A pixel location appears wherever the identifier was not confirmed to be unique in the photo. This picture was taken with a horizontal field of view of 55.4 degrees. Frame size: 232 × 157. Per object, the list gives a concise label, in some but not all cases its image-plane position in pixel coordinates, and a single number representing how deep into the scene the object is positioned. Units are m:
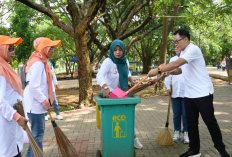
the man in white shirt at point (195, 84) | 3.23
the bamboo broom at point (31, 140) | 2.30
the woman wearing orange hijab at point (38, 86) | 2.88
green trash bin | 3.12
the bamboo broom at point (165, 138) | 4.20
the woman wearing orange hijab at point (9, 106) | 2.16
